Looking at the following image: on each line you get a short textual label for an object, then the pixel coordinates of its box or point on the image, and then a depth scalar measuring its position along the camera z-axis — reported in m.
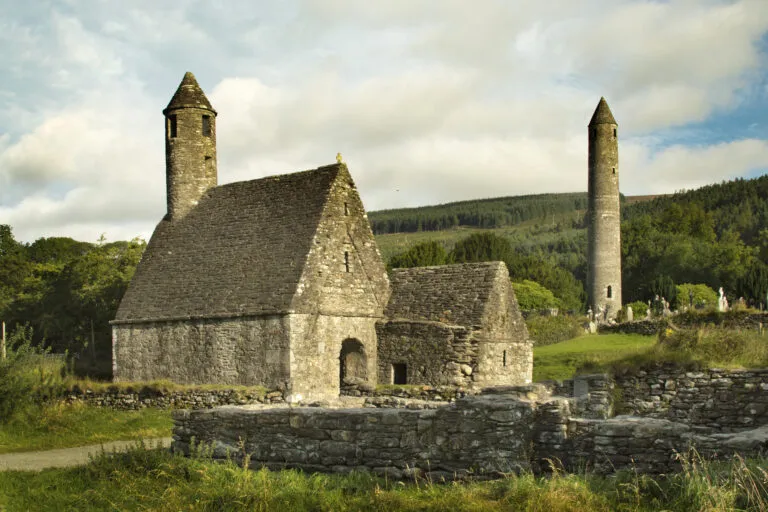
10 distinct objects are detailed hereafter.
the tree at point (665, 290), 63.53
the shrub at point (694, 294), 61.06
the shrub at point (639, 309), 55.36
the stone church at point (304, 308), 22.12
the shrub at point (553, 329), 40.78
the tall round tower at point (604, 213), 62.41
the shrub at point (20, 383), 17.89
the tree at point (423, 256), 60.72
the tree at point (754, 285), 52.54
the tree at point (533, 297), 66.00
